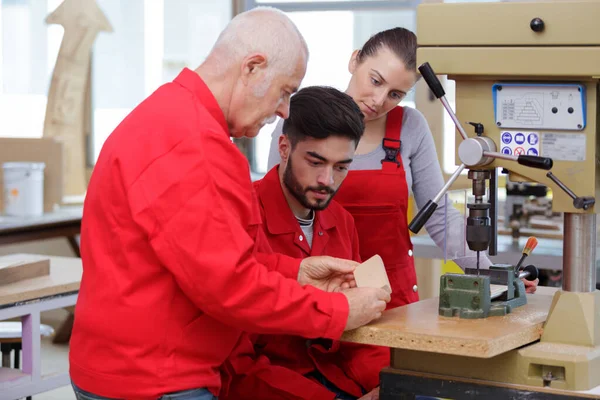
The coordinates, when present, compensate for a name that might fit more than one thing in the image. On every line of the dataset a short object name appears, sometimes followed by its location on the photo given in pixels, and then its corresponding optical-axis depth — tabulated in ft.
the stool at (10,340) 10.23
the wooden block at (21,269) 9.27
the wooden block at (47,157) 17.20
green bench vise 6.06
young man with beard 7.11
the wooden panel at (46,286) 8.86
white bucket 16.43
